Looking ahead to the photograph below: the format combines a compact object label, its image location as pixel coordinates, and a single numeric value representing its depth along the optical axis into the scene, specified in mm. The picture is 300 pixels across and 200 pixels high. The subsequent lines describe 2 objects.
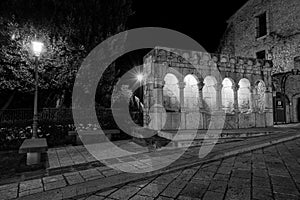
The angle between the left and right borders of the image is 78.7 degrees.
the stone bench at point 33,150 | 4324
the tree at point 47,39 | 8617
